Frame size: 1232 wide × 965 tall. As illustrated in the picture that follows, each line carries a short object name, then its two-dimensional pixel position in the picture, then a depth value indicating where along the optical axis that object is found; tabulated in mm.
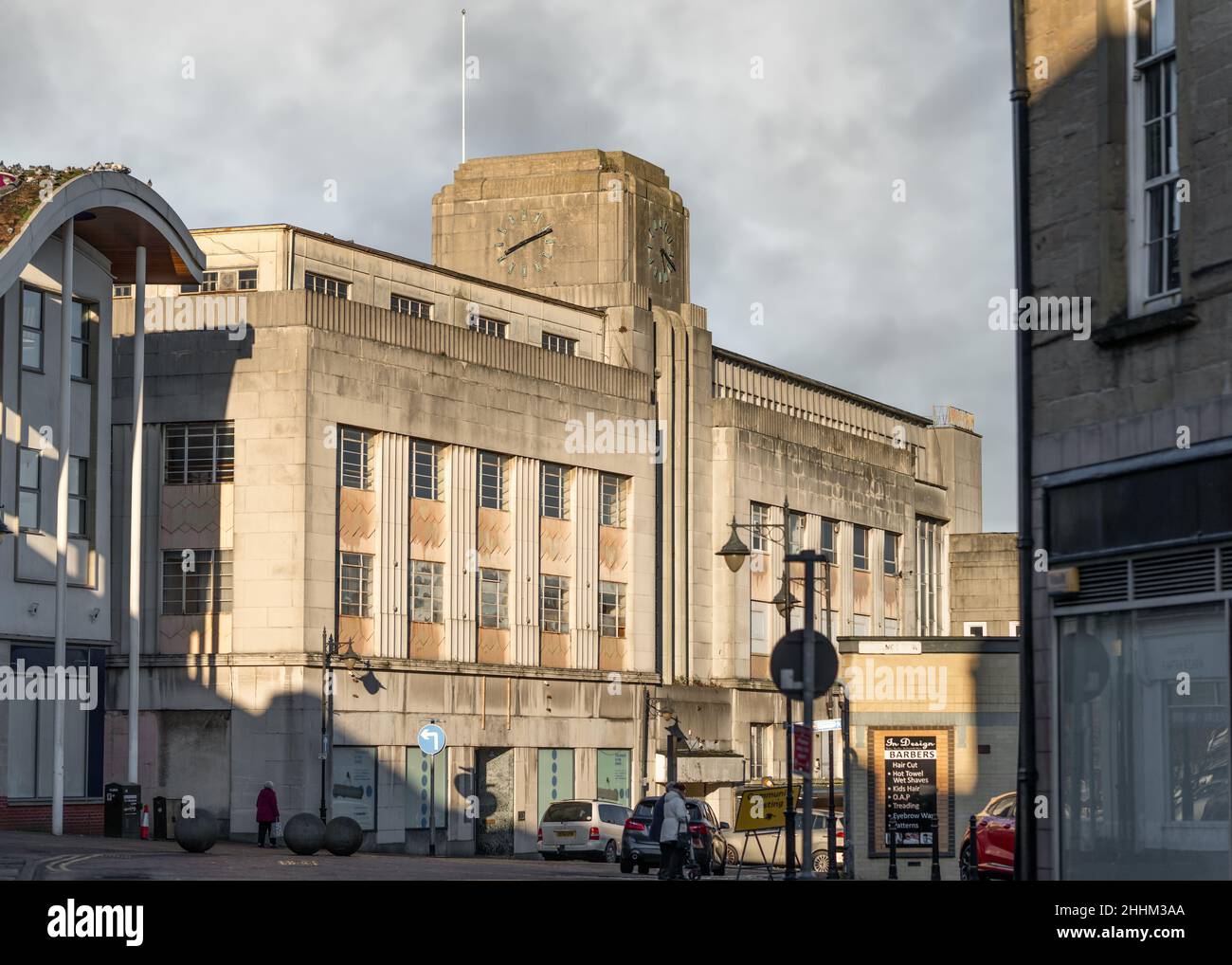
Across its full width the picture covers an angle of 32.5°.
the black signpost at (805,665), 22875
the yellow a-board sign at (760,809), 36344
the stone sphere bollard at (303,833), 40969
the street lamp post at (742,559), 39844
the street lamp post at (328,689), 53750
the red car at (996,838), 32094
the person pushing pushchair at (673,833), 31547
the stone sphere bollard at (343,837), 42312
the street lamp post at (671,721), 64375
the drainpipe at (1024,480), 20312
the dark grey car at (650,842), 42731
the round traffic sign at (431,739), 53281
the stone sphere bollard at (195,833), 40156
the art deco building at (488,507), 54938
